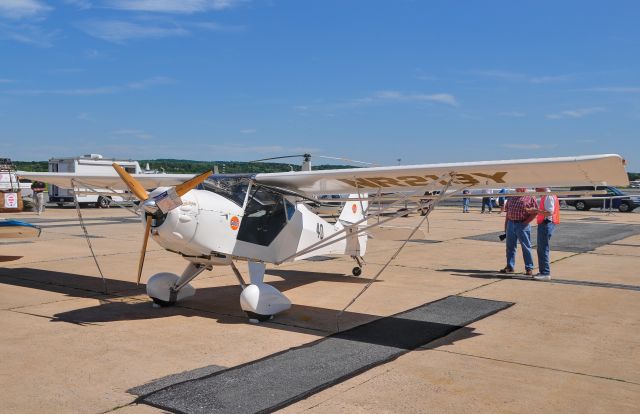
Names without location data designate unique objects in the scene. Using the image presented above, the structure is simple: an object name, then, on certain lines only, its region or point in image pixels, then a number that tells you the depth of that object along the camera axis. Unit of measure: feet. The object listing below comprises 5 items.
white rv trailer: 119.44
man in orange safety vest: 37.78
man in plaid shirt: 39.24
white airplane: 23.76
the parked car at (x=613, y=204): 123.85
